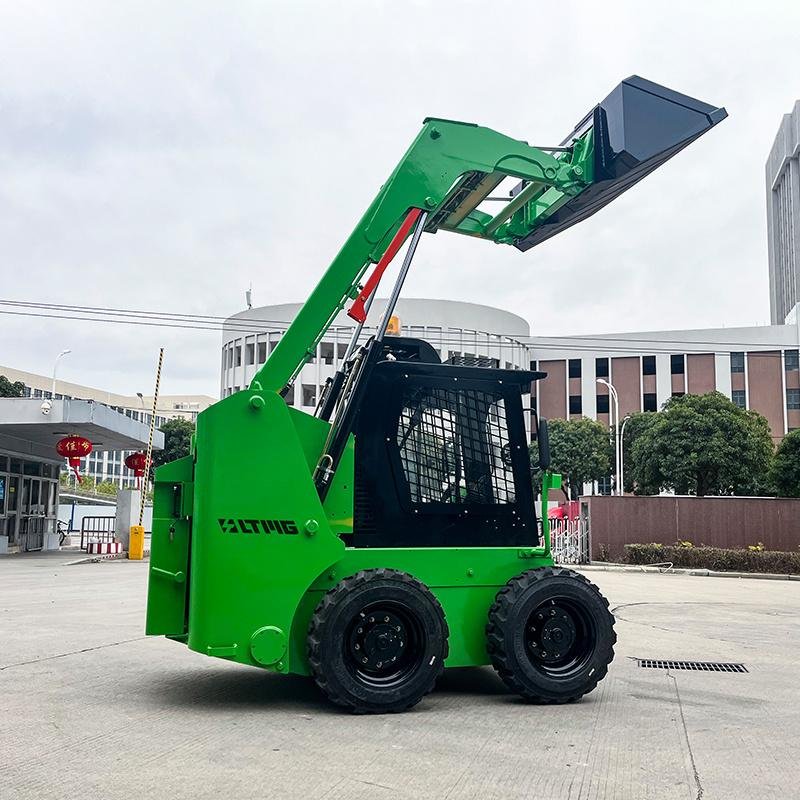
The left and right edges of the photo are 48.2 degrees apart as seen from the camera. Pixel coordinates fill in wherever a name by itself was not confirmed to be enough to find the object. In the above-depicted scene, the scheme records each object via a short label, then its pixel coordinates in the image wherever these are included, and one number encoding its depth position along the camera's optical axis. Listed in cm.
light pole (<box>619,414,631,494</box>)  5897
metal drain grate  909
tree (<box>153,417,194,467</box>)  6166
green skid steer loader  641
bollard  2928
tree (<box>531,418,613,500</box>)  5878
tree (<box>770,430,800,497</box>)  3953
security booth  2536
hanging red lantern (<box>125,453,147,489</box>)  3000
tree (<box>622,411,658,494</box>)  5725
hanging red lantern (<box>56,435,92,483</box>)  2675
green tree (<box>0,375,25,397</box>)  6119
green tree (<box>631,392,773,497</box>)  4306
